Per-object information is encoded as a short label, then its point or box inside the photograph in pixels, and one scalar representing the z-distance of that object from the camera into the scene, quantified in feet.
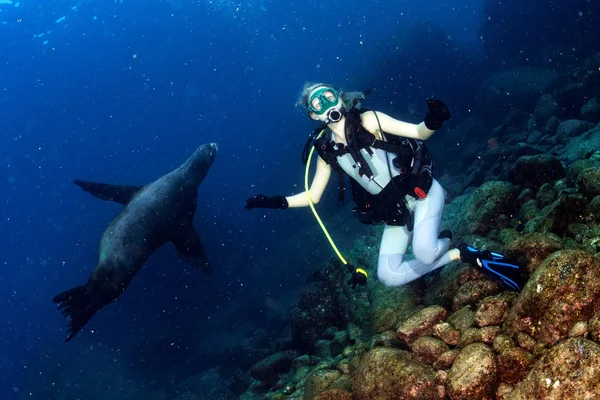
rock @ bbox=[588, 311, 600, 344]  6.38
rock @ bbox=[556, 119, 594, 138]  30.66
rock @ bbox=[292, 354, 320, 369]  19.69
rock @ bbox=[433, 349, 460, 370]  9.32
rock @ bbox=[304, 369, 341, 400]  12.38
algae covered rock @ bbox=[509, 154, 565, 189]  18.79
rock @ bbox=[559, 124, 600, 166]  22.26
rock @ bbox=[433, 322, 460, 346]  10.14
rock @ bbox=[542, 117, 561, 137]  37.08
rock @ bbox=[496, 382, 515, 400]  7.64
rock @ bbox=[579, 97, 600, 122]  33.83
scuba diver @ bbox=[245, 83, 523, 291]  13.26
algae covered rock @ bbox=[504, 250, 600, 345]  7.45
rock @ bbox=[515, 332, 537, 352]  7.94
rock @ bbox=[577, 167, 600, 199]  12.60
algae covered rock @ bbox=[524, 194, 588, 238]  12.30
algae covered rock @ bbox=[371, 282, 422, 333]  15.65
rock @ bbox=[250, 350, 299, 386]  23.85
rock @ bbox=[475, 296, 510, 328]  9.56
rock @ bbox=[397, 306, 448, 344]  11.44
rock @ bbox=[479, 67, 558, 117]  56.65
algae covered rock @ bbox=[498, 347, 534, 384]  7.73
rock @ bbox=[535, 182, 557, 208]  16.29
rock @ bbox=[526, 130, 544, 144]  36.84
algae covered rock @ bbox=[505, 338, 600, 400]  5.79
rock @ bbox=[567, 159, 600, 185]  15.26
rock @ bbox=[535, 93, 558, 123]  41.98
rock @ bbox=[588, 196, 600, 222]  11.81
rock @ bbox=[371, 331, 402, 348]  11.67
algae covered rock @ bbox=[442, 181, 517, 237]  18.01
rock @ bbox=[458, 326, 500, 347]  9.03
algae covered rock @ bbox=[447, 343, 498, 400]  7.92
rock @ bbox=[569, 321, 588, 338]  6.75
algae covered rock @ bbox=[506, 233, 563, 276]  10.74
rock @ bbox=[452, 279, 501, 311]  11.35
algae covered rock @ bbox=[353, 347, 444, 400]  8.93
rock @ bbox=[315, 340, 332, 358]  20.02
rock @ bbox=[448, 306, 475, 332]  10.09
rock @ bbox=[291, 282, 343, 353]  25.11
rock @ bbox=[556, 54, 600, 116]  37.81
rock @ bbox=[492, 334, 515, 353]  8.21
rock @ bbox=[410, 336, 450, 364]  9.84
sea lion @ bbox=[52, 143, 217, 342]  30.91
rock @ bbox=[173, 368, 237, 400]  35.17
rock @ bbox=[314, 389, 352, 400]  11.17
